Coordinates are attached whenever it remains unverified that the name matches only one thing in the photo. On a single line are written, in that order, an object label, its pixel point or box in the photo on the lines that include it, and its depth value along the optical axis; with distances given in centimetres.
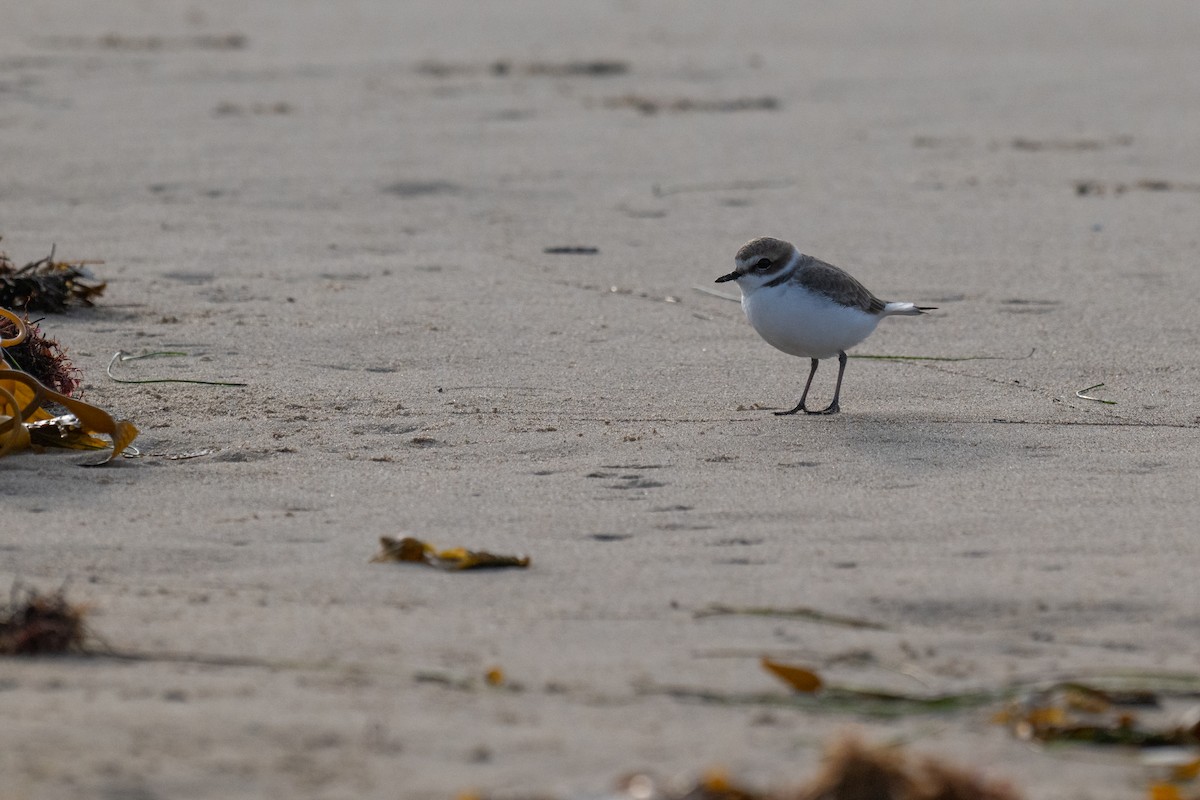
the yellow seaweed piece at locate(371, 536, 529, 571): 737
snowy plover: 1043
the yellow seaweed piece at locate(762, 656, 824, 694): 601
